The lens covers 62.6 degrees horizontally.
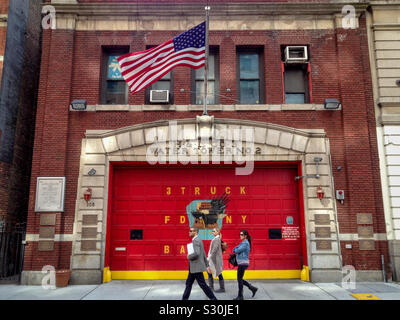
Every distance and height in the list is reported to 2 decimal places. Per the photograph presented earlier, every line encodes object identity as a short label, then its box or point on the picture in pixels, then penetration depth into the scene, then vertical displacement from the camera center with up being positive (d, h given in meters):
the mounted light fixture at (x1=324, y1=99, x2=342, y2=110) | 11.16 +3.89
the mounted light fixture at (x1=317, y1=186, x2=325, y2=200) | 10.65 +0.86
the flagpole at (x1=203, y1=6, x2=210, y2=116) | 9.44 +4.18
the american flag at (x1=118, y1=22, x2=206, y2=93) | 9.48 +4.61
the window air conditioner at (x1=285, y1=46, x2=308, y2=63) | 11.55 +5.78
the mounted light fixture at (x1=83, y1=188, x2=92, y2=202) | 10.63 +0.80
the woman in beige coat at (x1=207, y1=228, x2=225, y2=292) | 8.92 -0.96
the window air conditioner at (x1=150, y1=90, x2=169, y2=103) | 11.31 +4.21
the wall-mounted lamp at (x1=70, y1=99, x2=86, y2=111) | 11.15 +3.85
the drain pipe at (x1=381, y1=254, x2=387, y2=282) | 10.23 -1.48
